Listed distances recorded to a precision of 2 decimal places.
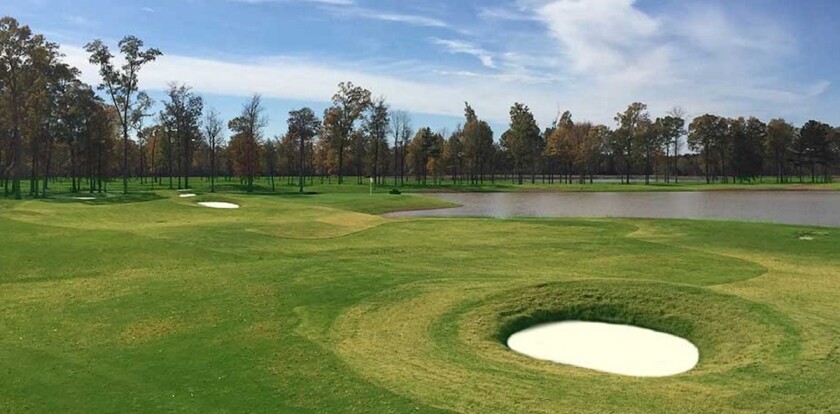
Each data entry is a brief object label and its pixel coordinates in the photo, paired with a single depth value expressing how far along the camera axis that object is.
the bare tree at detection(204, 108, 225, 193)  97.12
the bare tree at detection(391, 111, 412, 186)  113.25
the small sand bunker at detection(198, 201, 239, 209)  43.53
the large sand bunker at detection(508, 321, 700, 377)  11.67
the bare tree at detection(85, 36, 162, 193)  62.34
